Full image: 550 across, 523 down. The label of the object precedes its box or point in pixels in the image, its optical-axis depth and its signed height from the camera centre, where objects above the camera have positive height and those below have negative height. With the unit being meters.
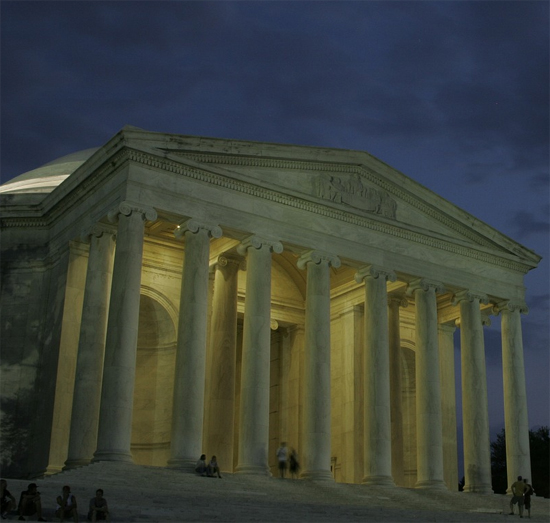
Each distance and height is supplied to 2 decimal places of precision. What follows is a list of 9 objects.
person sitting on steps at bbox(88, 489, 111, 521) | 25.78 -0.54
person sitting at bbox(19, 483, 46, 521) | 25.91 -0.45
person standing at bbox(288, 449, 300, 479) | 42.94 +1.58
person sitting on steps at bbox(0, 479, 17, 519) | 25.94 -0.40
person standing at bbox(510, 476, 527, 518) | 37.41 +0.41
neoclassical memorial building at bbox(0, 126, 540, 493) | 38.81 +9.53
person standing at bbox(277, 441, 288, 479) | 41.22 +1.70
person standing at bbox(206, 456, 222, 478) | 35.56 +1.02
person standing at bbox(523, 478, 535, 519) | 37.53 +0.17
